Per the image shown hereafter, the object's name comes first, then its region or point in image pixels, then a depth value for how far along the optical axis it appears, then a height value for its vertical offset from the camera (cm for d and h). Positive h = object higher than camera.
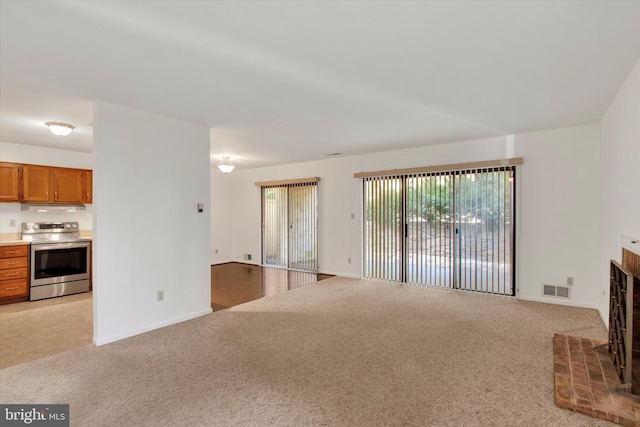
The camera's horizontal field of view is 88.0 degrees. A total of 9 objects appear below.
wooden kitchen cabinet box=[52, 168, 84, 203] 556 +51
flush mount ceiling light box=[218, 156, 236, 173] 647 +97
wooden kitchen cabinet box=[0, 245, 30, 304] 483 -87
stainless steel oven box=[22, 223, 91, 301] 511 -74
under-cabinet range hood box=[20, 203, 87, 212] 549 +13
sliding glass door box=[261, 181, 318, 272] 730 -25
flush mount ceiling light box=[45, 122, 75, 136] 405 +107
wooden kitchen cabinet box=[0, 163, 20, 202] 502 +50
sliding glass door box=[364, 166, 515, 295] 501 -23
